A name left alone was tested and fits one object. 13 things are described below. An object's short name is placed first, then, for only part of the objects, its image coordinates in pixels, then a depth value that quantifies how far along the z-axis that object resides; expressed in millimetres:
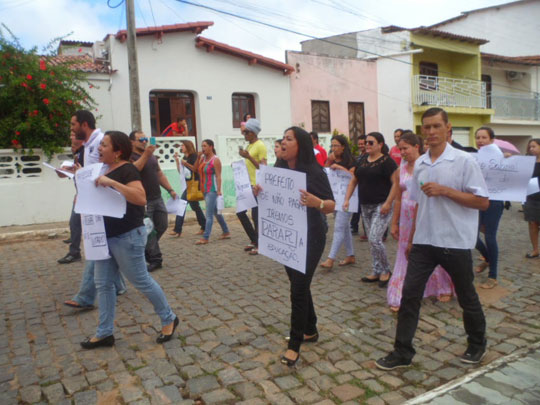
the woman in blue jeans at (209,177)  8039
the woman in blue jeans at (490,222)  5406
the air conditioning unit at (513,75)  28844
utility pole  11883
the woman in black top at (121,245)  3664
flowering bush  10664
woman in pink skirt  4637
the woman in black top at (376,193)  5457
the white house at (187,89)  13594
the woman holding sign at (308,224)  3422
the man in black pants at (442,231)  3250
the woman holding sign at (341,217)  6285
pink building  18281
